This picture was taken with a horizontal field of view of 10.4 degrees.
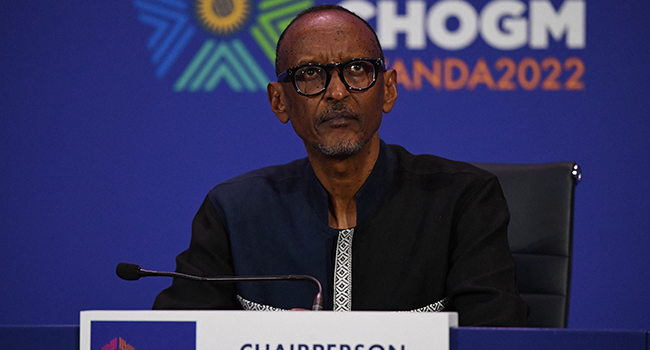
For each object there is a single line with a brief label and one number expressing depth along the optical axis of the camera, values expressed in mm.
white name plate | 4268
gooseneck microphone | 4446
